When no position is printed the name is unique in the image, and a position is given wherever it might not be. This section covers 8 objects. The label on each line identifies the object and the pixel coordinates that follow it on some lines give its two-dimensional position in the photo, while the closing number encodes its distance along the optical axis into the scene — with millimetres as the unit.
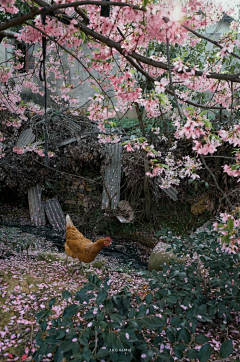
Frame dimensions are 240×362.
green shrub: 1262
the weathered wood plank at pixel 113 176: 5648
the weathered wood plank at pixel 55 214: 6090
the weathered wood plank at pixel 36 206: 6203
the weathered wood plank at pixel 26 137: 6238
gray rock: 3598
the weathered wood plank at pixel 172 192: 5547
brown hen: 2928
